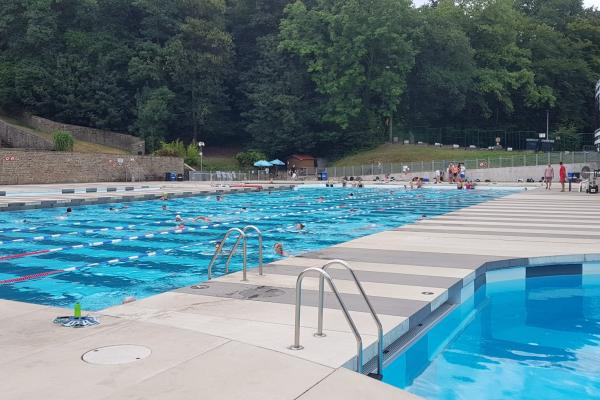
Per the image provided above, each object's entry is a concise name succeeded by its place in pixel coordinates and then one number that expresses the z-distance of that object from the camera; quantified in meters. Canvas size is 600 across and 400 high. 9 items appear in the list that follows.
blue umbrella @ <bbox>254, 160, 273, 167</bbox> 59.43
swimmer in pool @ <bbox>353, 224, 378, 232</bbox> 17.13
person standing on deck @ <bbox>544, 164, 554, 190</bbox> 34.03
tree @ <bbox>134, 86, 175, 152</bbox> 61.72
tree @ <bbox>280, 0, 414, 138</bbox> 63.56
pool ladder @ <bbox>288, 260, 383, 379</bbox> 5.09
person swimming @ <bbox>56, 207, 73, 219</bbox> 20.00
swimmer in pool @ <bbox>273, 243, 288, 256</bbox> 12.02
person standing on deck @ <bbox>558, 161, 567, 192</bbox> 31.19
